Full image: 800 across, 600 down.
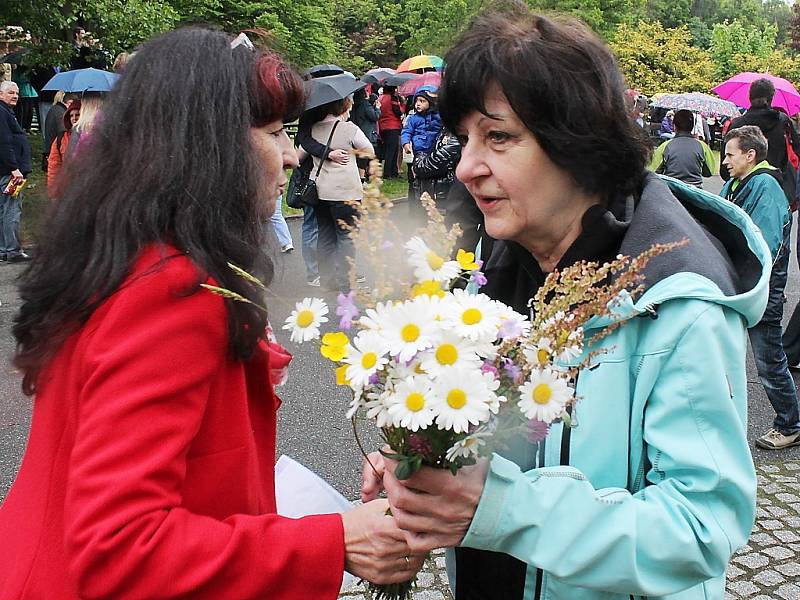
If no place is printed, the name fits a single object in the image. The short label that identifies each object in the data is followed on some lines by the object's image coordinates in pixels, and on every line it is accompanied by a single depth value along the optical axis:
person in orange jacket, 7.74
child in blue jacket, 9.61
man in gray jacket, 8.50
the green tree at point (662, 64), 27.95
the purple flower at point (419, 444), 1.21
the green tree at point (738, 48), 37.68
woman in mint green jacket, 1.31
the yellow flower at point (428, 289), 1.21
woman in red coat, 1.26
